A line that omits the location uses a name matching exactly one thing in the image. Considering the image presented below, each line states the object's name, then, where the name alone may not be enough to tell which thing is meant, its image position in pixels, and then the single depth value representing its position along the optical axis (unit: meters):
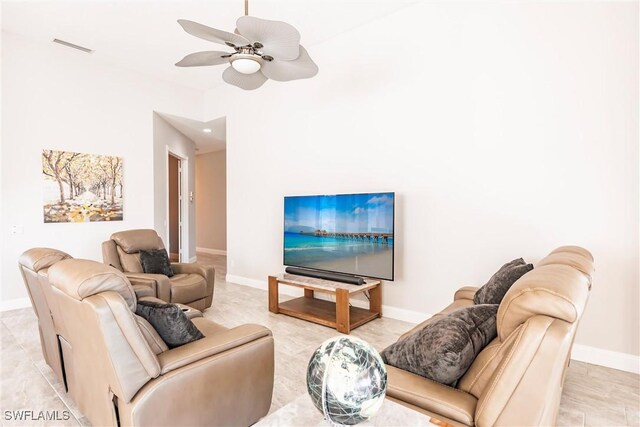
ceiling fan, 2.13
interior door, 7.87
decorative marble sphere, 0.95
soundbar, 3.76
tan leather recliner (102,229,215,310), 3.64
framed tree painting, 4.61
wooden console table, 3.47
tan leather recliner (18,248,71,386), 1.94
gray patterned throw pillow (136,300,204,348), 1.63
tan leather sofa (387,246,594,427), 1.03
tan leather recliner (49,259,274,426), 1.38
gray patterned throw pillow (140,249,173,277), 4.04
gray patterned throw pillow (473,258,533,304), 2.14
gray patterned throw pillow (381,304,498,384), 1.29
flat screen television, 3.67
